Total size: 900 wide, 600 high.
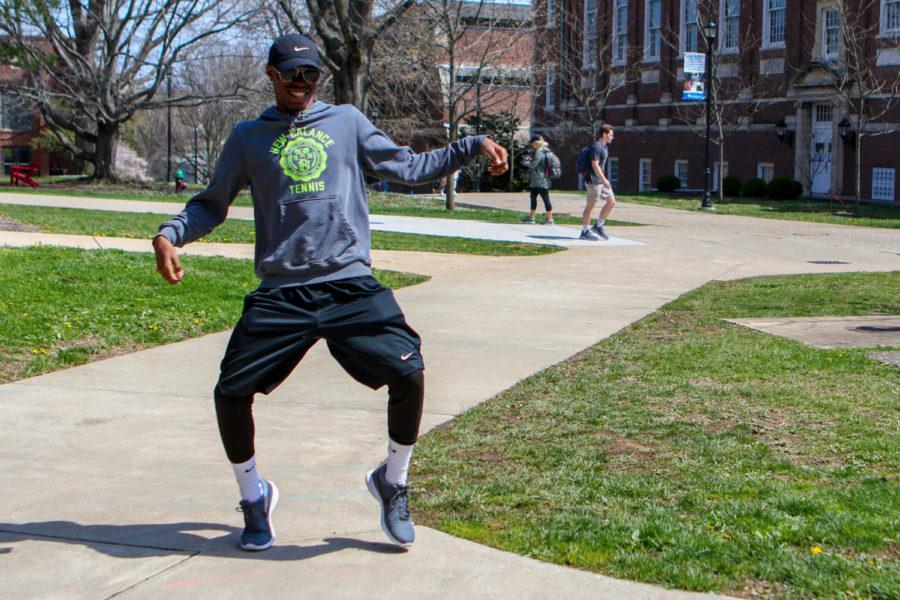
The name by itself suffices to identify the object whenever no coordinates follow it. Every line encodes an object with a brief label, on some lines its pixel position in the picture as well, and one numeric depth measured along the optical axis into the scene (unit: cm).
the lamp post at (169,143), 4758
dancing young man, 424
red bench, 3706
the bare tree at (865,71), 3319
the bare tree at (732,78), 4009
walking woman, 2127
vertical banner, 3388
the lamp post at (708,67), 3117
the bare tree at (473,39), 2621
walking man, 1734
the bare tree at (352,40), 2756
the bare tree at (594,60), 4744
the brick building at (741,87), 3462
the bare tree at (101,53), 3419
